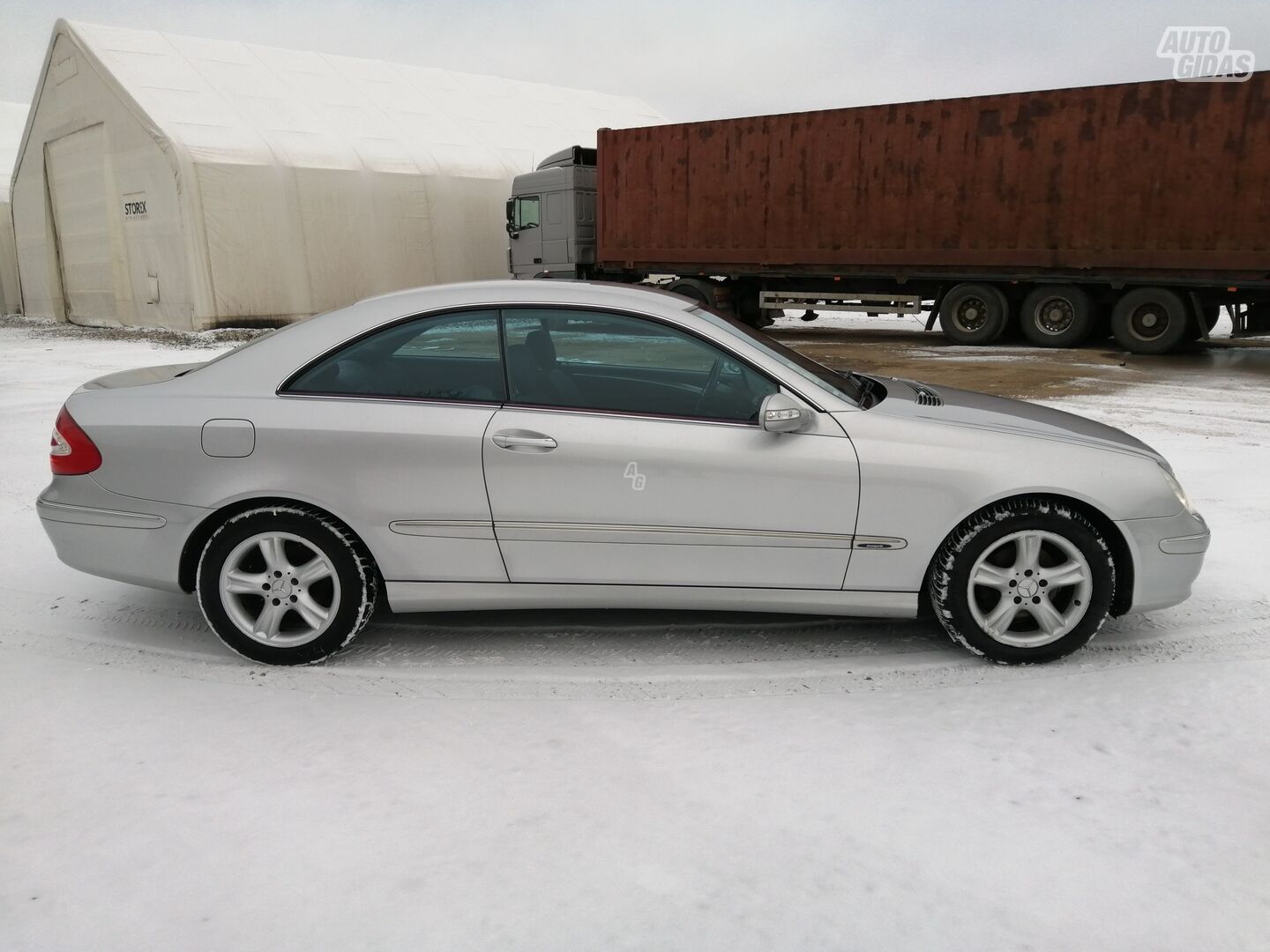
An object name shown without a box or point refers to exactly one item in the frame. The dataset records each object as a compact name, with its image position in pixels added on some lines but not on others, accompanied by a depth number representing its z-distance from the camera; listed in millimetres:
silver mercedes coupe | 3381
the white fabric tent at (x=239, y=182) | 18297
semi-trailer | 12773
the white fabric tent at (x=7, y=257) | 25750
